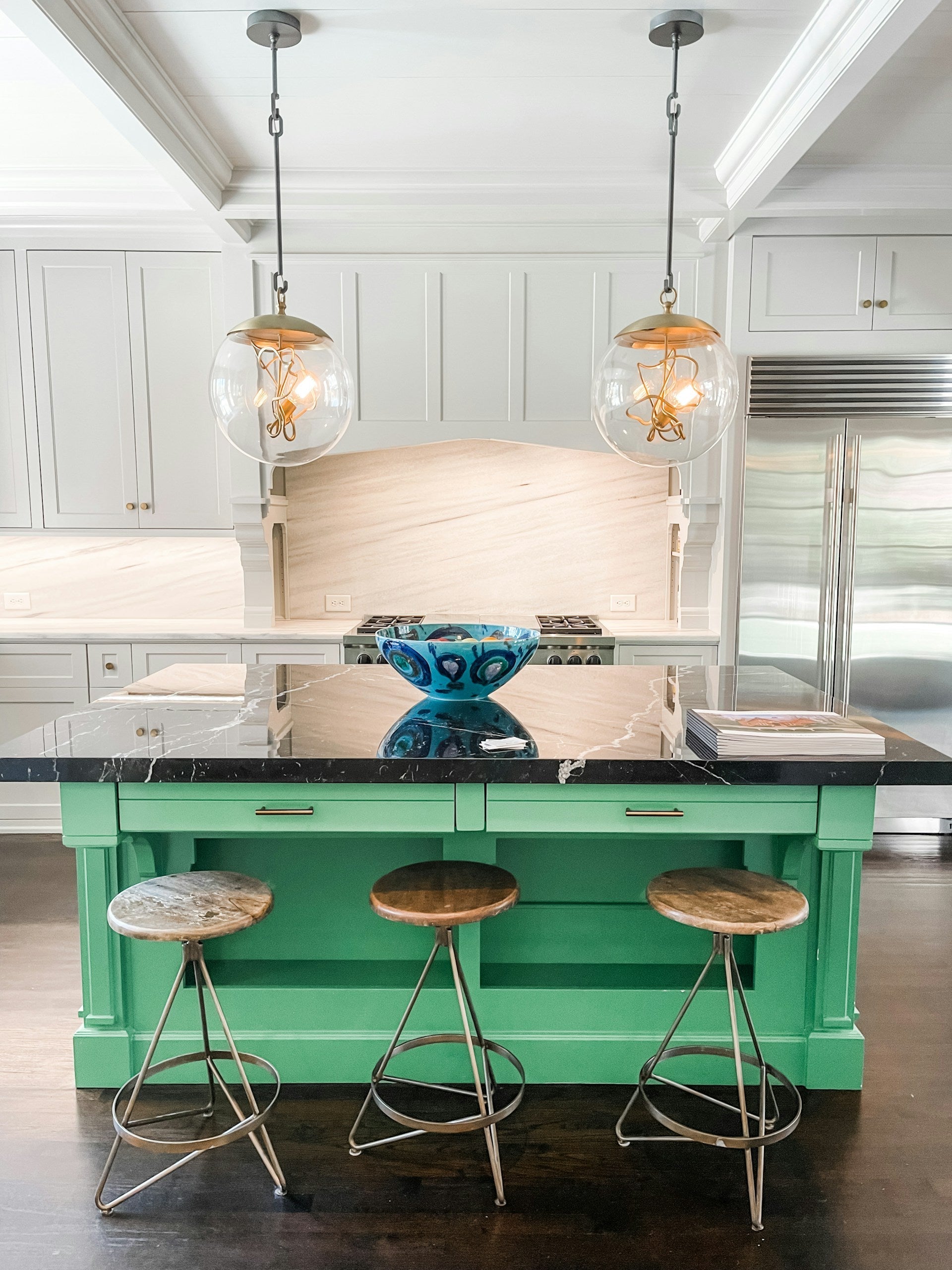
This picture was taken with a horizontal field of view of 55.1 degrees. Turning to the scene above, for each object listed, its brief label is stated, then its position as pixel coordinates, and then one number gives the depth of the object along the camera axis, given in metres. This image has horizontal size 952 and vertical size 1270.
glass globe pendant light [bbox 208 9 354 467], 2.09
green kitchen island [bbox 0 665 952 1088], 1.93
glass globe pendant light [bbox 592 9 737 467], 2.09
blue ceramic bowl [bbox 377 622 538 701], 2.10
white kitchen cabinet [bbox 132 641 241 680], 3.98
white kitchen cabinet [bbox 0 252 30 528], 4.01
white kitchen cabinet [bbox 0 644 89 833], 3.95
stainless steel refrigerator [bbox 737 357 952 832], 3.82
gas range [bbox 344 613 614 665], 3.84
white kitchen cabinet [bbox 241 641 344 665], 3.99
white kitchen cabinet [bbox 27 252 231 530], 4.00
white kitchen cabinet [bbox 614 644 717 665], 3.98
